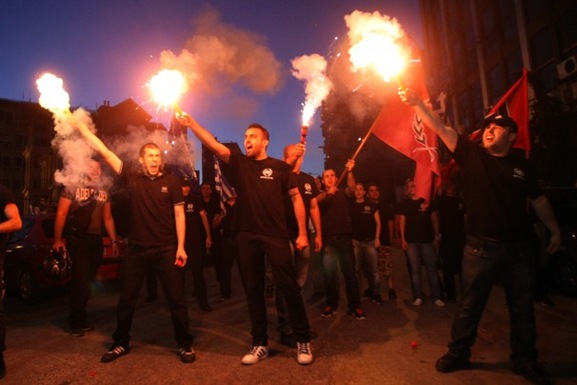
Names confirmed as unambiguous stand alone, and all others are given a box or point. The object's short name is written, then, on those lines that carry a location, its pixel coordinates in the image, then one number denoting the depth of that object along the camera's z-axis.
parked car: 7.22
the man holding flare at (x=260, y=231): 3.87
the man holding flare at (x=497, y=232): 3.40
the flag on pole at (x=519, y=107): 5.84
